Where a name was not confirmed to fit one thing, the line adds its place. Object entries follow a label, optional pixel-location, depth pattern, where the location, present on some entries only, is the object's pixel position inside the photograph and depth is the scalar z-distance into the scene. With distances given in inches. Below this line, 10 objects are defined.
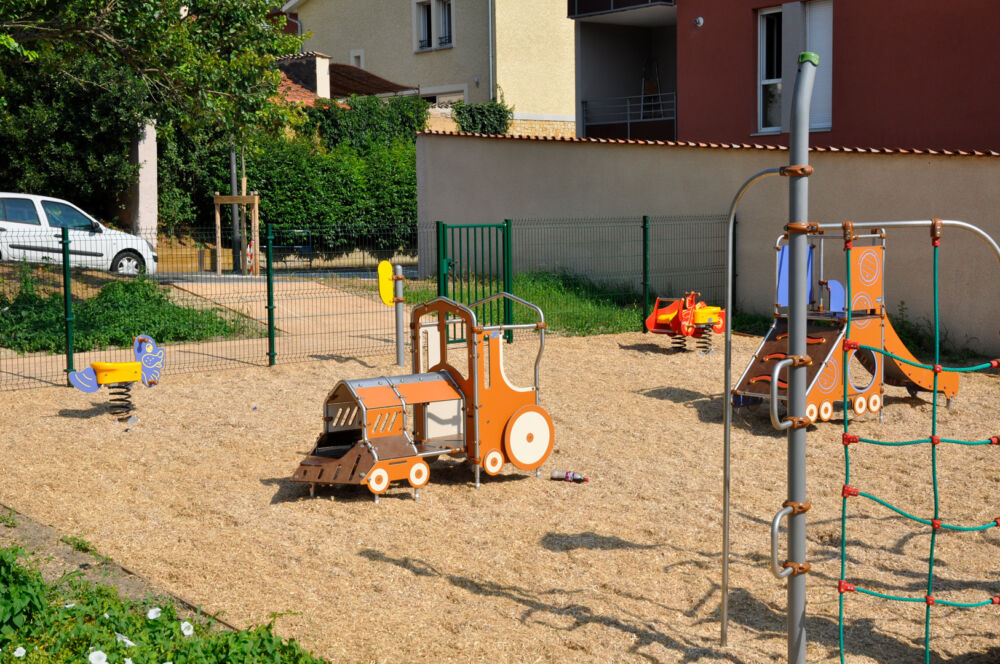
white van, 666.8
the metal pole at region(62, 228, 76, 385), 437.7
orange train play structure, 286.8
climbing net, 183.3
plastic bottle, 305.6
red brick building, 607.5
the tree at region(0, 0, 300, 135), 498.9
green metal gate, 516.4
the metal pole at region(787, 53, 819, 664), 171.9
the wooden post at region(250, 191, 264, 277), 809.5
